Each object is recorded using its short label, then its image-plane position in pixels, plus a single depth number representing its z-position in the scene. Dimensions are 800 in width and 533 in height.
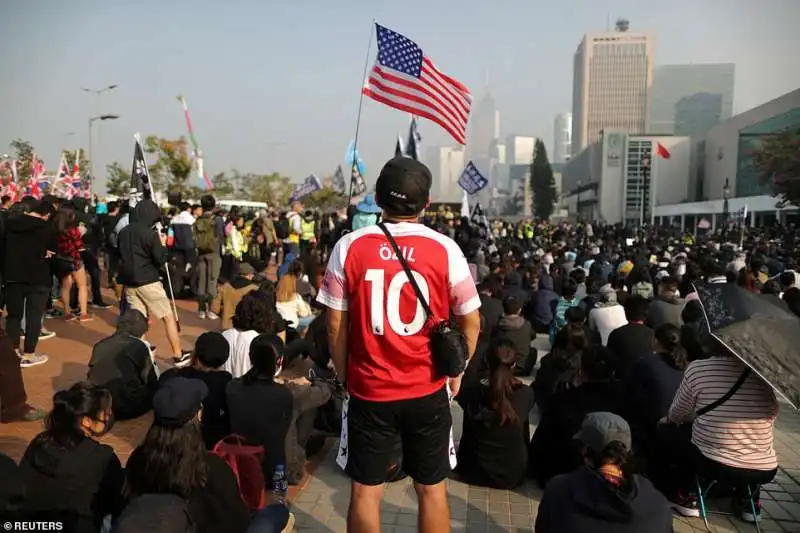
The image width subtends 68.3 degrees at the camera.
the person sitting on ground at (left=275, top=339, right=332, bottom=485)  4.05
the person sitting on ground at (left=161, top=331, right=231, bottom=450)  4.05
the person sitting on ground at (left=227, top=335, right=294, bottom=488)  3.78
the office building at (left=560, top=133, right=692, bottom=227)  77.38
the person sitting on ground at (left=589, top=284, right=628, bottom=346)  6.78
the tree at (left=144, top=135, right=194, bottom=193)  36.22
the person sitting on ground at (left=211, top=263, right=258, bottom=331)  7.09
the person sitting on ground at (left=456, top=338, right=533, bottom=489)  4.09
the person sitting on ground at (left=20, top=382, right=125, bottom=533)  2.62
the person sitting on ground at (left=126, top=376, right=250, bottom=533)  2.40
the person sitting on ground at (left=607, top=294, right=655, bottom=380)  5.63
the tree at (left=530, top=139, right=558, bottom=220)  100.89
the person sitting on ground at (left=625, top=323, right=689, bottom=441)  4.25
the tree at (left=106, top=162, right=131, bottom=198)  42.19
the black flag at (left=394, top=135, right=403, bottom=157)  13.81
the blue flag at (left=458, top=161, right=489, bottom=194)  16.91
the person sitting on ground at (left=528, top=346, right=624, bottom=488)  4.15
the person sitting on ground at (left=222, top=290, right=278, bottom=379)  5.04
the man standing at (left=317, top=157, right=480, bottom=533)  2.52
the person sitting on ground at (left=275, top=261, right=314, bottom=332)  7.22
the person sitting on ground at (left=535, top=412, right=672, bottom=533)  2.35
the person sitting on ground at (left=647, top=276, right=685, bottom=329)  6.87
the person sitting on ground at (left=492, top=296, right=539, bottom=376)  6.65
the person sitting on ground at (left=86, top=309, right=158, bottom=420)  4.98
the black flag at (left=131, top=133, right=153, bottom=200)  8.05
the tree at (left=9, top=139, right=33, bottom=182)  36.98
